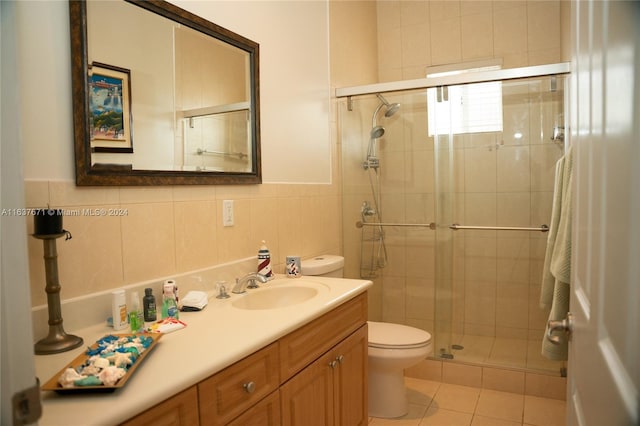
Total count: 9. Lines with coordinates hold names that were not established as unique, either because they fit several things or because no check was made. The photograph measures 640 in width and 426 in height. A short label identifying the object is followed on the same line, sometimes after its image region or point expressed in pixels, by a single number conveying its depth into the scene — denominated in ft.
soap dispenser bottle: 6.55
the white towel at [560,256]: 5.63
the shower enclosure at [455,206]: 9.11
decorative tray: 2.87
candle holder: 3.74
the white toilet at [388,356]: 7.63
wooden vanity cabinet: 3.38
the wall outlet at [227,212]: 6.22
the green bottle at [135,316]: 4.32
